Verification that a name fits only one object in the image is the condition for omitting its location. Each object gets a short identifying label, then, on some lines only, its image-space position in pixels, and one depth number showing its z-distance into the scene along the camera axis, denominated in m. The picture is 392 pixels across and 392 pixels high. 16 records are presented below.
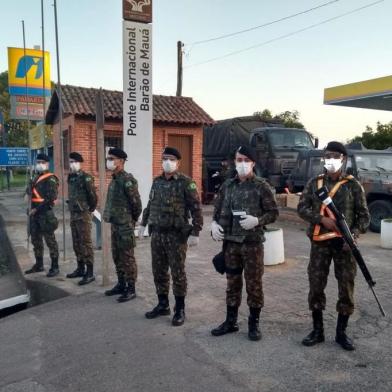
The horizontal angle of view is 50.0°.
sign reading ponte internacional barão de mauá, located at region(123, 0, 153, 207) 8.83
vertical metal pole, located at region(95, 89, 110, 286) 5.64
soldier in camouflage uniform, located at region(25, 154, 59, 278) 6.52
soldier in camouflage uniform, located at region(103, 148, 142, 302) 5.19
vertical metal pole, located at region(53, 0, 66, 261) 6.95
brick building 14.03
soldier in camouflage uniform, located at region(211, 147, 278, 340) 3.88
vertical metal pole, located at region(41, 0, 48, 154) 8.00
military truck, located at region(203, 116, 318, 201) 14.27
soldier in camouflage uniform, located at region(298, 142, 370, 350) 3.67
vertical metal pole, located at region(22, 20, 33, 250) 7.14
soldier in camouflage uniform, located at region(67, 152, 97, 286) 6.11
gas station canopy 14.79
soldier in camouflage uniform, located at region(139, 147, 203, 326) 4.41
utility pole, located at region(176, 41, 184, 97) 22.39
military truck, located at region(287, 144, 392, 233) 9.41
